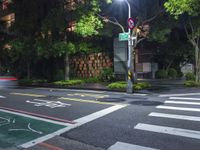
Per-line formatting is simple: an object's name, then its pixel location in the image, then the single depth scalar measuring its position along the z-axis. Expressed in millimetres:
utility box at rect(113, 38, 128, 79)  14661
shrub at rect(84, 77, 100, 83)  15689
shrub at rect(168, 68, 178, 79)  17673
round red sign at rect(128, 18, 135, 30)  10445
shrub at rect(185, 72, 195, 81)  12848
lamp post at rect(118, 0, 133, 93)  10547
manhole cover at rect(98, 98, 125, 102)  8484
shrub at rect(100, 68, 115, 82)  15339
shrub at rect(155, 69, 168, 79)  17316
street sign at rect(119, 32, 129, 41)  10724
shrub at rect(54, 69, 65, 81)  16902
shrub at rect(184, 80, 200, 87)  11212
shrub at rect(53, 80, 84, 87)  14165
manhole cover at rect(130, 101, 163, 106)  7503
